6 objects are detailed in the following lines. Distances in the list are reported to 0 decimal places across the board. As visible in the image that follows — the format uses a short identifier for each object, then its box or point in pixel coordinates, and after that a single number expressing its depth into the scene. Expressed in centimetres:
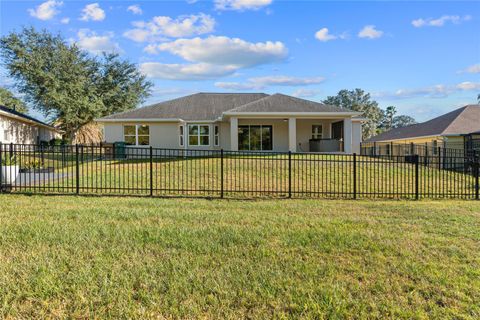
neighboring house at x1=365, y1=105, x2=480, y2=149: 2395
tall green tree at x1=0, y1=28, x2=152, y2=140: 2834
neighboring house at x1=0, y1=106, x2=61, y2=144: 2402
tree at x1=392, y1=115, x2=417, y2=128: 8348
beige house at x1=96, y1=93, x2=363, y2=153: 2231
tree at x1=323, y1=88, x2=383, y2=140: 5869
